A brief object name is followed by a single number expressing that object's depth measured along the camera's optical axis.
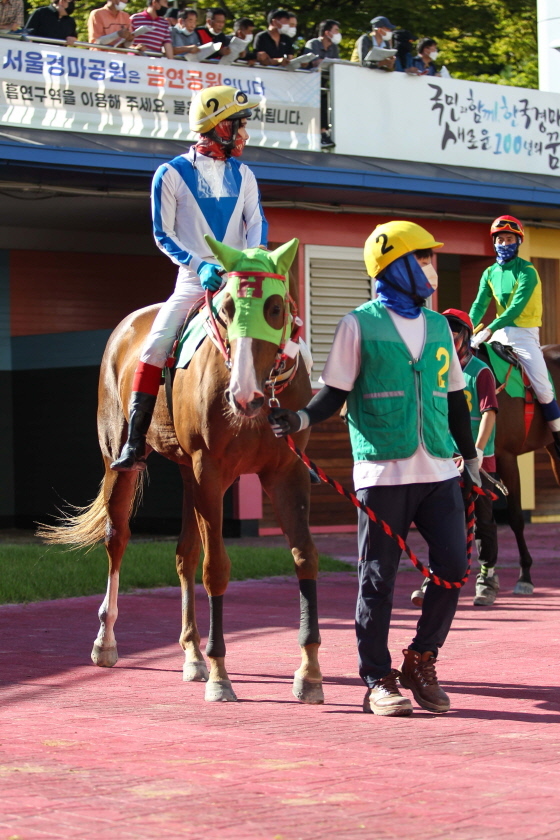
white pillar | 21.06
